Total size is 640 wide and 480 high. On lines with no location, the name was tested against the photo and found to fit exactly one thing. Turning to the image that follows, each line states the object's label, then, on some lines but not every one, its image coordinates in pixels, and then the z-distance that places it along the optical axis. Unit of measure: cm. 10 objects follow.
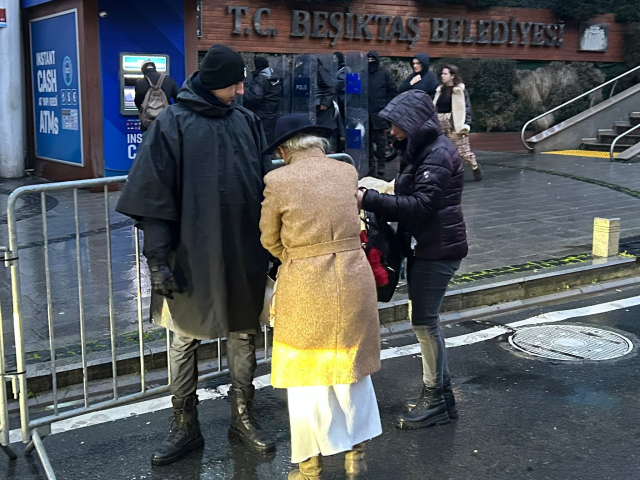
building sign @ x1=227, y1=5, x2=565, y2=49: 1475
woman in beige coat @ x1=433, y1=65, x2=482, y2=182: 1197
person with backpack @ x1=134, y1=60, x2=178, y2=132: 1130
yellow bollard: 804
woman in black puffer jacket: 434
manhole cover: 571
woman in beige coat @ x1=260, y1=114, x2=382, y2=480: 363
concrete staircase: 1739
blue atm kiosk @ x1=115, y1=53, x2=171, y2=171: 1212
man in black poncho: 394
